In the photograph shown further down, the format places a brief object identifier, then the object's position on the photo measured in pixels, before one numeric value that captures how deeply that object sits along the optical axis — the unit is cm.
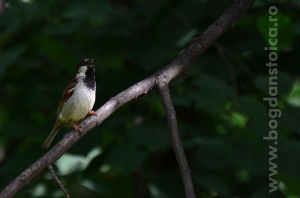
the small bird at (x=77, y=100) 905
